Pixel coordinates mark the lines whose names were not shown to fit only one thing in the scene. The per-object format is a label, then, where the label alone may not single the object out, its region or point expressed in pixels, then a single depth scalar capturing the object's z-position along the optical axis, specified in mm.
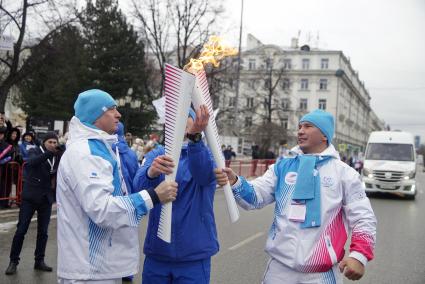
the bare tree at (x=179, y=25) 28109
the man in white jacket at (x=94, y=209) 2469
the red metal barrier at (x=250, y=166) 21312
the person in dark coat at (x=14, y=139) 10805
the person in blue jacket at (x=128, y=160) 4305
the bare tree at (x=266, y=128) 37312
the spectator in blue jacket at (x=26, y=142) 11531
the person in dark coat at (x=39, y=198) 5590
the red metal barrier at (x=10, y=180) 10164
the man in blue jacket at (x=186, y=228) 2934
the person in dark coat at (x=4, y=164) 9820
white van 15812
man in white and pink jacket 2785
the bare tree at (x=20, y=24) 22109
